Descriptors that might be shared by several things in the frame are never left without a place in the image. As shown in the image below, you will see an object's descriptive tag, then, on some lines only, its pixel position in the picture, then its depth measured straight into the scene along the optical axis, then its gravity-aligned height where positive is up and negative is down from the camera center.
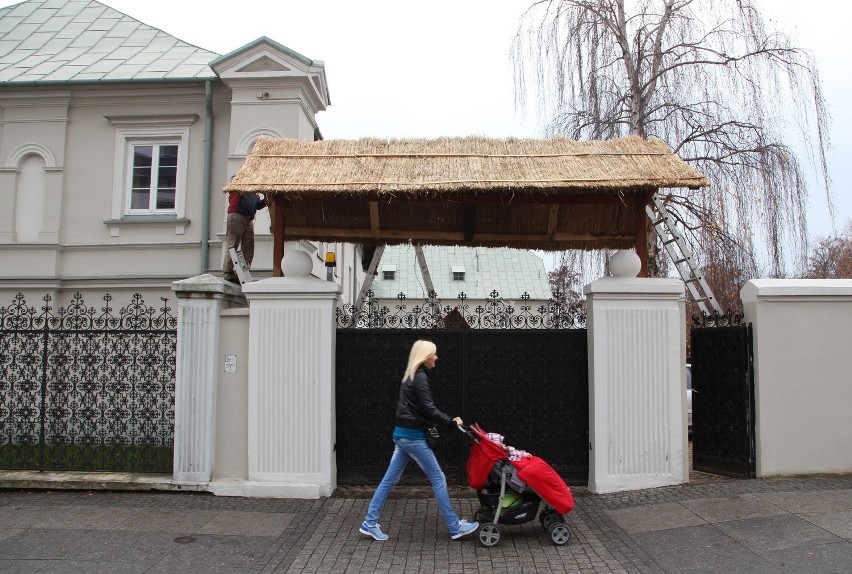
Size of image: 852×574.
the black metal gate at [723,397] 8.22 -0.85
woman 6.18 -0.96
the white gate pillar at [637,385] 7.86 -0.66
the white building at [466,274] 41.16 +3.17
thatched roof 7.89 +1.62
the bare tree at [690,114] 13.33 +4.35
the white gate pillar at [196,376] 8.04 -0.61
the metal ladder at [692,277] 9.40 +0.72
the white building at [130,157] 13.89 +3.40
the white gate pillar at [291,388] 7.93 -0.73
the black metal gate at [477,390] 8.23 -0.77
